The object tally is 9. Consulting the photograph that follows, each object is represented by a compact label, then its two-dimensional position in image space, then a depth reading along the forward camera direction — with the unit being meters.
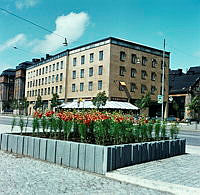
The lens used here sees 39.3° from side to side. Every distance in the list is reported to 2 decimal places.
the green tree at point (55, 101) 52.12
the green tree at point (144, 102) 43.85
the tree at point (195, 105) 39.46
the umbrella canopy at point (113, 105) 41.11
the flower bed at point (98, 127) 8.19
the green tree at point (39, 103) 60.19
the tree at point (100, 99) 40.18
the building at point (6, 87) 99.28
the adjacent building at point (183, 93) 61.62
